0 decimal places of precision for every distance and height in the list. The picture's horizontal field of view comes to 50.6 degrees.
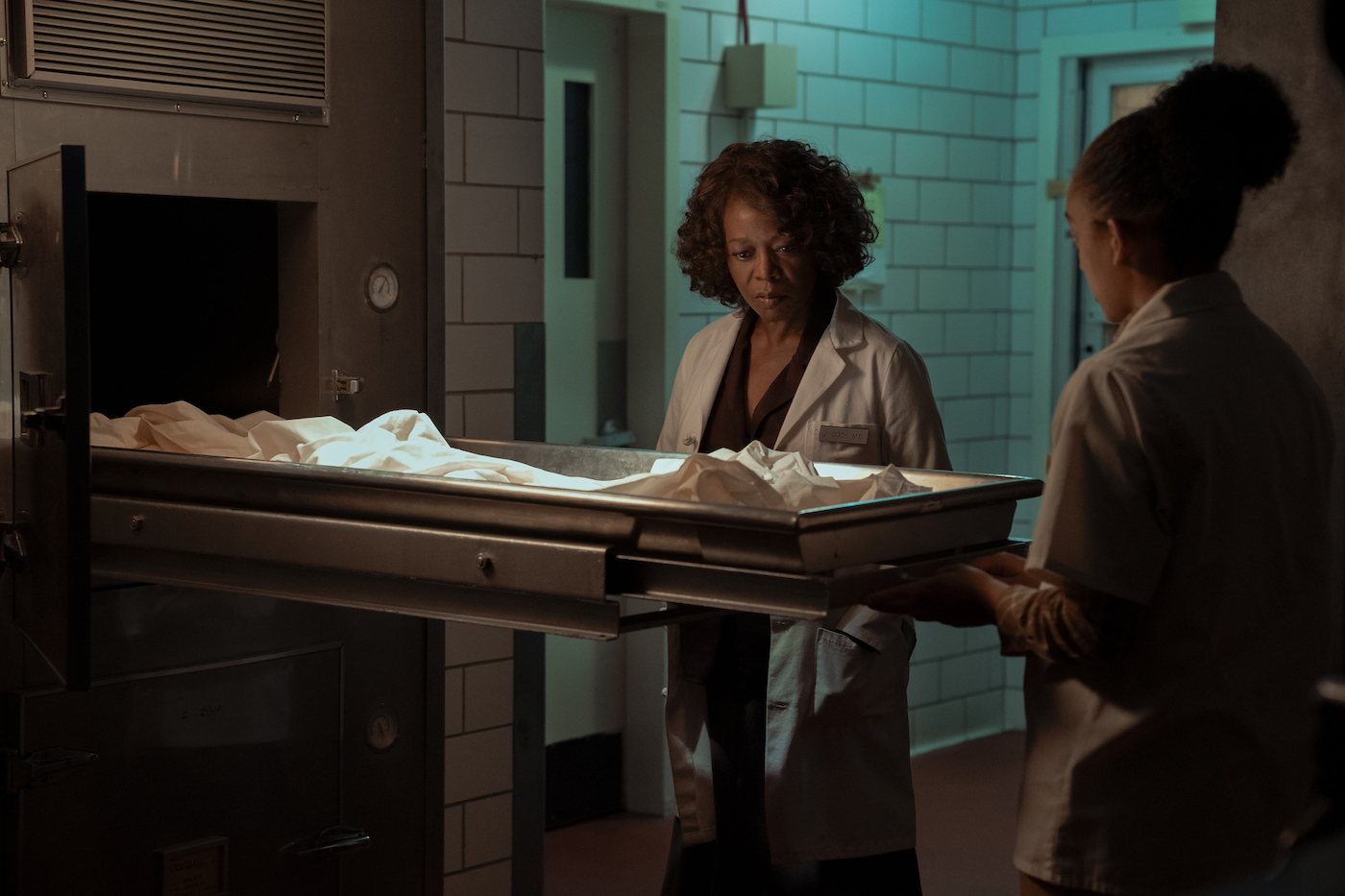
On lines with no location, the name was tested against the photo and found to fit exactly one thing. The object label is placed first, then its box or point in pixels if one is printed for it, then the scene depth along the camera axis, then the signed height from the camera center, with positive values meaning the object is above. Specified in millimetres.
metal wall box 4375 +755
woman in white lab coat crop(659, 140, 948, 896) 2527 -564
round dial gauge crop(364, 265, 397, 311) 2775 +55
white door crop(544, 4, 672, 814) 4250 +65
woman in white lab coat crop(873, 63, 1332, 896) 1531 -231
